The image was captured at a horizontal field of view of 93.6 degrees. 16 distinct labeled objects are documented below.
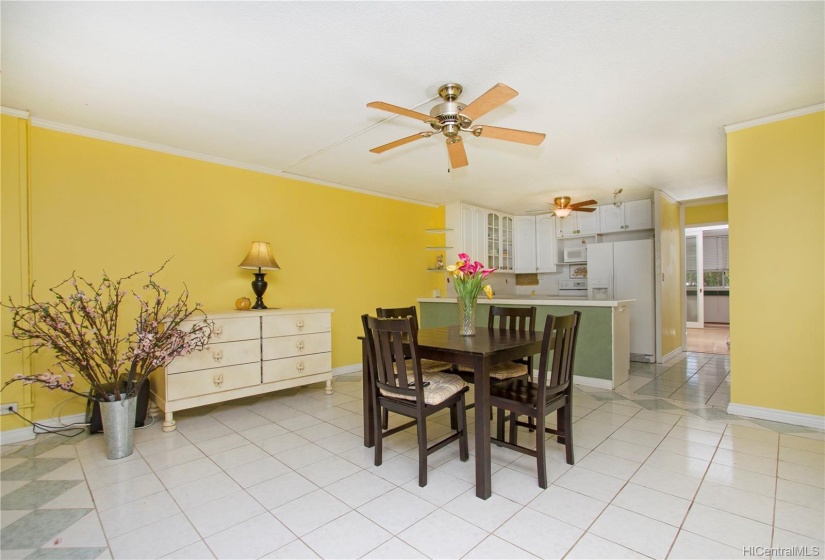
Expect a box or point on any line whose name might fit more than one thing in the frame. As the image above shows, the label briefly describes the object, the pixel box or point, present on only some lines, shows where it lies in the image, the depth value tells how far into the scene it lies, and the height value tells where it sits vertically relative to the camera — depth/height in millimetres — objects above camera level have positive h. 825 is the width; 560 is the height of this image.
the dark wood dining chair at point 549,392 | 2061 -663
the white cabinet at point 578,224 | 6151 +872
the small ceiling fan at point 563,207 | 5035 +931
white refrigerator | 5320 -82
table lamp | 3696 +196
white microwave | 6316 +395
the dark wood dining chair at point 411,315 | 2860 -292
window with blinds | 9325 +432
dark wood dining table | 1997 -431
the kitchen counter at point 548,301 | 4078 -263
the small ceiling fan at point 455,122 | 2303 +963
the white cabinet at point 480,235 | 5711 +699
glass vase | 2668 -253
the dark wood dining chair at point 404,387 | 2139 -635
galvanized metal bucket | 2488 -930
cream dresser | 3080 -692
